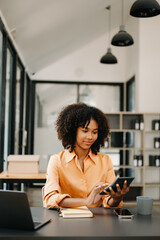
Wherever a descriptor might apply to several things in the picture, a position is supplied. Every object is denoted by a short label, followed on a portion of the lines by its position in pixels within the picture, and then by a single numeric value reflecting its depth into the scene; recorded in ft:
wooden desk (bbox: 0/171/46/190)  12.35
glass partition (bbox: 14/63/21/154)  19.94
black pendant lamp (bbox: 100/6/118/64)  19.65
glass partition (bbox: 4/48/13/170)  16.59
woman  6.76
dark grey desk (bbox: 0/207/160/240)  4.34
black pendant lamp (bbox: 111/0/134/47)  15.15
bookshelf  19.89
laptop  4.58
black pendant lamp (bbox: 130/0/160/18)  10.40
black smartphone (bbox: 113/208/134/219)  5.32
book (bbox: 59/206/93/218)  5.32
